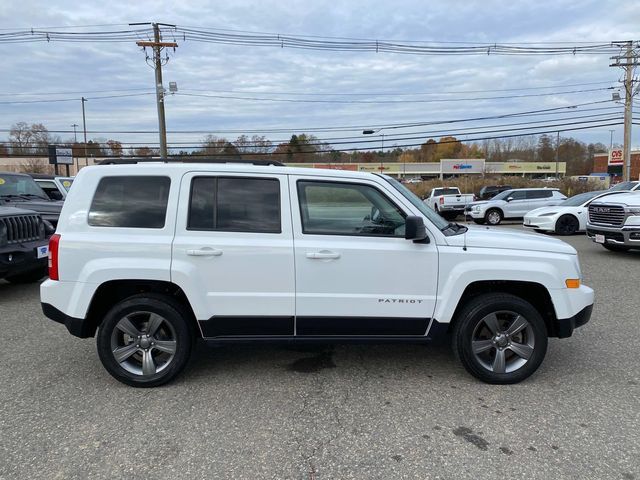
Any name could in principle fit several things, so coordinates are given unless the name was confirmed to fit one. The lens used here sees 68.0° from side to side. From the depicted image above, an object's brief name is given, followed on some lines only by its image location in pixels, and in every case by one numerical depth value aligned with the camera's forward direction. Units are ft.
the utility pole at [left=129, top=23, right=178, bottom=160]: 84.58
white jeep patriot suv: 12.29
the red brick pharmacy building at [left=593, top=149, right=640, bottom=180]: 138.45
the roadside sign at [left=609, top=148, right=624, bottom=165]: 148.00
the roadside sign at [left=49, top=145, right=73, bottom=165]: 123.03
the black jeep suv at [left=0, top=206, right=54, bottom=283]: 22.12
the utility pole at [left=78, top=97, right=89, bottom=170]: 192.36
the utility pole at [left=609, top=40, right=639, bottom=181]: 97.55
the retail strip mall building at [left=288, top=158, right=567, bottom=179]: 309.63
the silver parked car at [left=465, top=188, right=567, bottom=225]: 69.82
